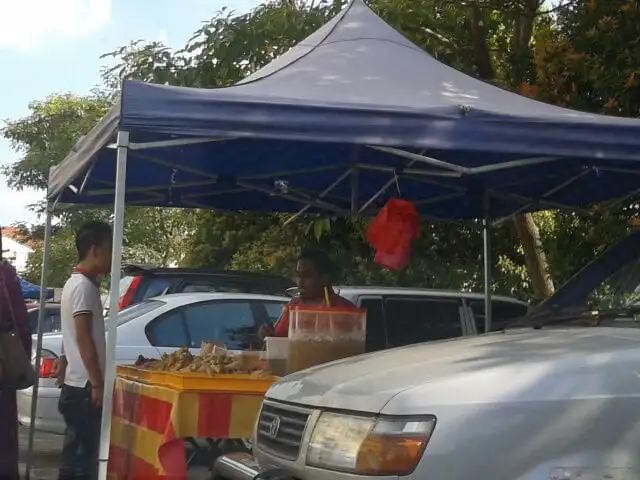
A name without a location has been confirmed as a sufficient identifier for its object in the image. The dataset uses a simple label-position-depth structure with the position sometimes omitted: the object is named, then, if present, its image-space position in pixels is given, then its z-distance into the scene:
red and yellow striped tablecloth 4.46
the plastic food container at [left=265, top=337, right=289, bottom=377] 4.74
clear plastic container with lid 4.55
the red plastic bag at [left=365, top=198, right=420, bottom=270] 6.00
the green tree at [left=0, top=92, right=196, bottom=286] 26.70
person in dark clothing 5.17
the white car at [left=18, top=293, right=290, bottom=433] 8.38
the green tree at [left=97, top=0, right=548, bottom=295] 10.91
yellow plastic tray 4.48
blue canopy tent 4.37
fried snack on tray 4.77
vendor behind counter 6.00
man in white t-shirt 5.16
